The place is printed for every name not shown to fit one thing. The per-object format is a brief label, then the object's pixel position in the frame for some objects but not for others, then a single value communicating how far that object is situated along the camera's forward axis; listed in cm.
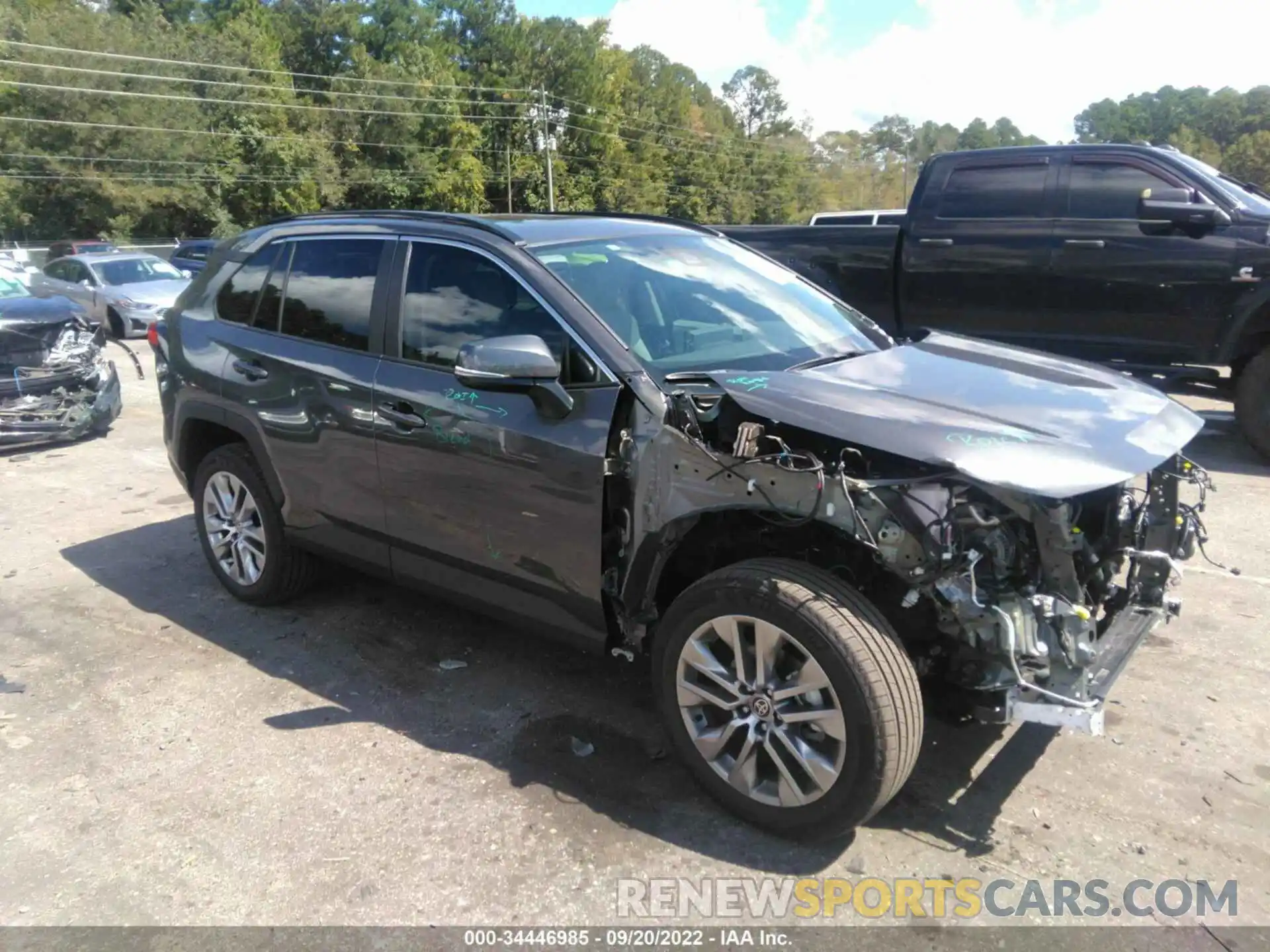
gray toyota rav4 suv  274
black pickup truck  702
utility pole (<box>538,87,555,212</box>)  4928
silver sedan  1686
